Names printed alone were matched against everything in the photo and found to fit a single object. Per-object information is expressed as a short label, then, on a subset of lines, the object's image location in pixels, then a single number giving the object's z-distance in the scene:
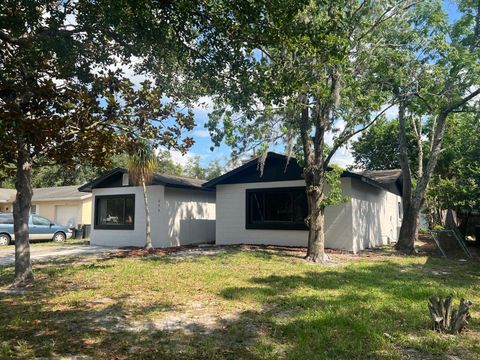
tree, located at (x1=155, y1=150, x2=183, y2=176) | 50.44
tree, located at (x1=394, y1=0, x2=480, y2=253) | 12.98
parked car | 18.89
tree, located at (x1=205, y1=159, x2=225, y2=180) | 64.39
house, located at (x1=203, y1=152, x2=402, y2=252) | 14.53
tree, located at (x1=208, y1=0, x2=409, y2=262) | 7.26
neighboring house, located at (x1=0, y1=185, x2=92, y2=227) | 25.73
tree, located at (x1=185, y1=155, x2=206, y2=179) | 63.19
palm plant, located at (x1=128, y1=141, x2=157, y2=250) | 14.66
